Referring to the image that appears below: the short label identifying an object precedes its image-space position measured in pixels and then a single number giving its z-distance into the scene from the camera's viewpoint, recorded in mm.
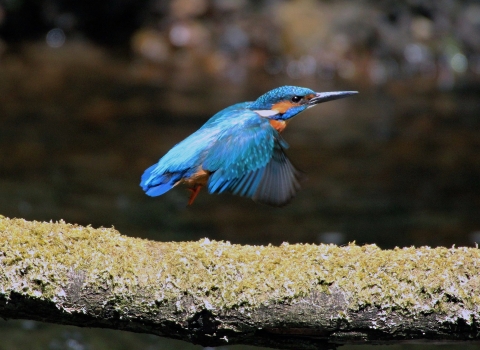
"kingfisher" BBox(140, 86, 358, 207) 6816
